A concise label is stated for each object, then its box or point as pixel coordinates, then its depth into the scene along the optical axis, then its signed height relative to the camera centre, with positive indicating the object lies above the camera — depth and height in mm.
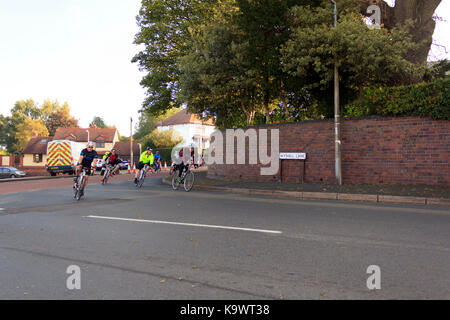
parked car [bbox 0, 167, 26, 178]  38562 -951
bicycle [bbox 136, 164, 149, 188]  17516 -584
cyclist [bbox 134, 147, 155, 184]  17406 +199
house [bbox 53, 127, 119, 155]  76688 +6116
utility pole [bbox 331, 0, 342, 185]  14032 +1254
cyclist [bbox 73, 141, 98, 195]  12045 +141
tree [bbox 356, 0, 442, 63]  15453 +6367
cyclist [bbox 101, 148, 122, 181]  19023 +220
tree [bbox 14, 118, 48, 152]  86125 +8155
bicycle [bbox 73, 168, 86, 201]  11766 -734
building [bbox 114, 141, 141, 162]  71456 +2855
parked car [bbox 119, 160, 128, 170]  49062 -205
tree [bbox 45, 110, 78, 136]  89125 +10657
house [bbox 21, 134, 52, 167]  70875 +2171
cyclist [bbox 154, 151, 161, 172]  31459 +227
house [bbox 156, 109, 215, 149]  72438 +7733
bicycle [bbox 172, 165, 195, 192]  14961 -619
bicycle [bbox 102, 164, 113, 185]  19178 -475
